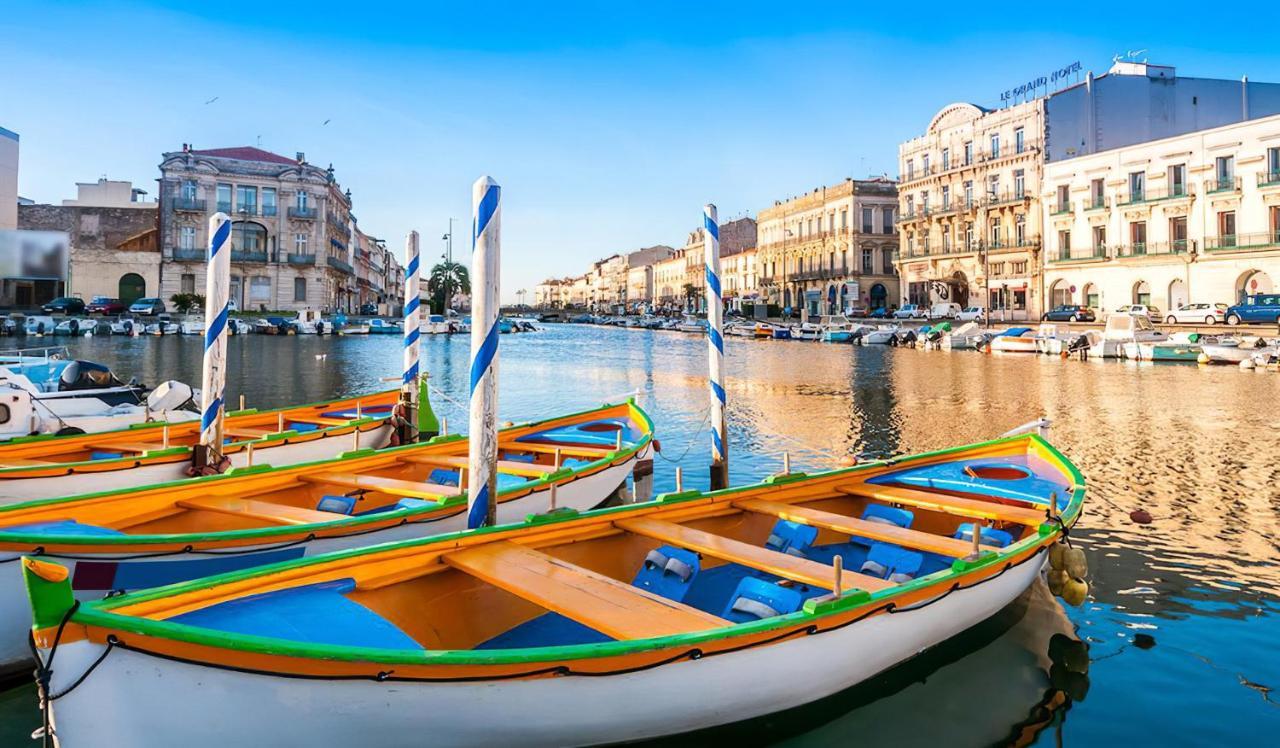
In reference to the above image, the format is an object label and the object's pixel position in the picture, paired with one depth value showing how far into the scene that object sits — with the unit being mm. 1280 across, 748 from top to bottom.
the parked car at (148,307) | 59594
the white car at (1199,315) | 42938
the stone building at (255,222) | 66312
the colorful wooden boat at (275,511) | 5445
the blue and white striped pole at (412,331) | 13102
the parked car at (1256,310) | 39938
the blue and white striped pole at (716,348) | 9953
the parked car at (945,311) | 61847
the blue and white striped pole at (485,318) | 6367
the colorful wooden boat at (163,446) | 8117
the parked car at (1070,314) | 51062
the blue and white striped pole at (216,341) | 9086
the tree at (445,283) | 98875
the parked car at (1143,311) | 45306
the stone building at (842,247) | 76000
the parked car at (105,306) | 59312
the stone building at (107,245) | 63969
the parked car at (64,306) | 56406
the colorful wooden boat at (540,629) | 3604
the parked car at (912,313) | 64062
